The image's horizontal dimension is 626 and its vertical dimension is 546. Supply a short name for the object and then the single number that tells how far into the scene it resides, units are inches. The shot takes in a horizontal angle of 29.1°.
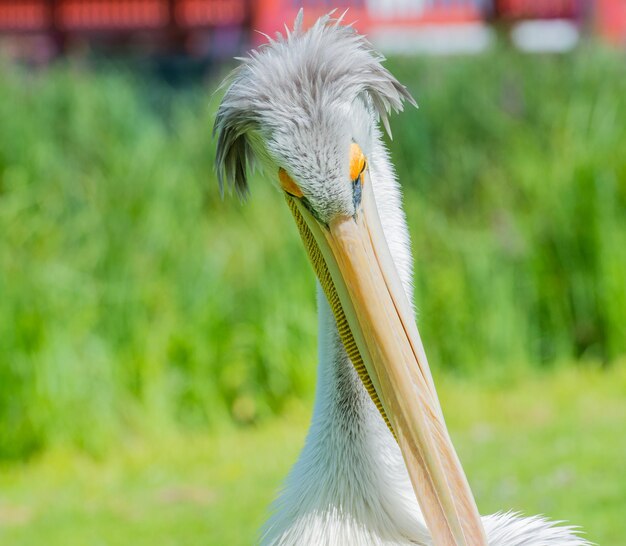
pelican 111.5
